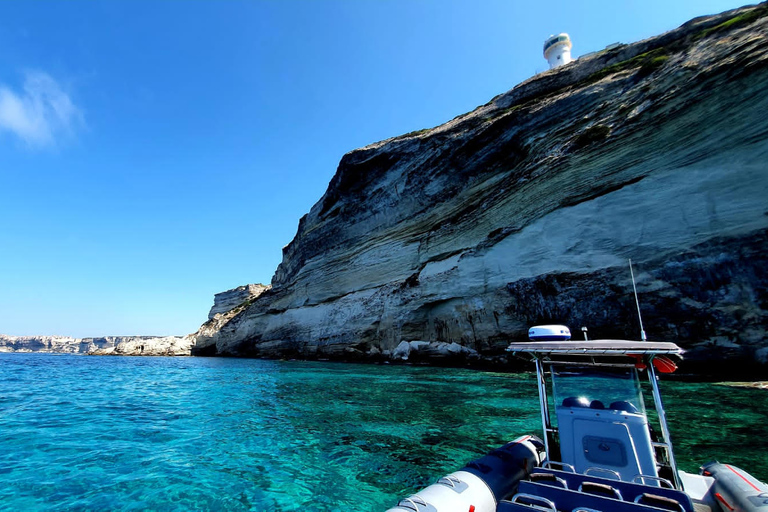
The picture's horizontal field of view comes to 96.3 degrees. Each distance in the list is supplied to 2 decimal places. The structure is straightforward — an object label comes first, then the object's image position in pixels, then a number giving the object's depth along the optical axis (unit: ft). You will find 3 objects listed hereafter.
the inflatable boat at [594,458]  10.02
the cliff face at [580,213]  46.65
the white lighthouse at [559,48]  145.89
